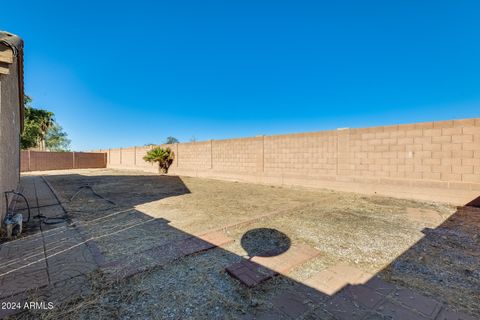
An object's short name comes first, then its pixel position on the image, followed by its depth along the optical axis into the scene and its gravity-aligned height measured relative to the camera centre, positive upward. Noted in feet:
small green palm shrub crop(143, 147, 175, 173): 50.26 +0.49
